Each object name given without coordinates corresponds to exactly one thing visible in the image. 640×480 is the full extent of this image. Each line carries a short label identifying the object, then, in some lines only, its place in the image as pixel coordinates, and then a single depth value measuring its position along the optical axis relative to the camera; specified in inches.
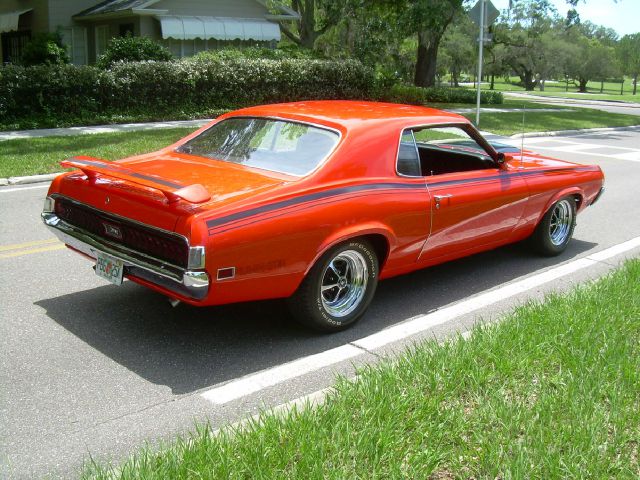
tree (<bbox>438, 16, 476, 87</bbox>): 2324.4
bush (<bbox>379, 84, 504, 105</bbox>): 1045.2
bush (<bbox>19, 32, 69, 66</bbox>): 934.4
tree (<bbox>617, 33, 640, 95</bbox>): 2812.5
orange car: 168.7
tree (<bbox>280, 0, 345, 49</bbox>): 1152.8
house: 1037.2
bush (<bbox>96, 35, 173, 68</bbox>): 821.2
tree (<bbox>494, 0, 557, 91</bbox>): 1566.7
